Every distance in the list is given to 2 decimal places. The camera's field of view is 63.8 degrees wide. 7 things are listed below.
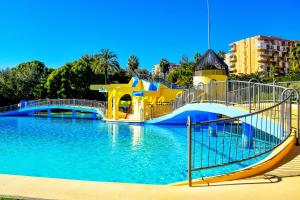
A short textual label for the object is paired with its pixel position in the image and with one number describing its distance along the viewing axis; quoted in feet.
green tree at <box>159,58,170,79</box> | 191.94
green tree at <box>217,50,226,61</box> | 204.27
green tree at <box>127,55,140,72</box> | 193.25
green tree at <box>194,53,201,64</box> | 180.53
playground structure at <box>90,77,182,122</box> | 78.85
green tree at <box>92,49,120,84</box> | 138.06
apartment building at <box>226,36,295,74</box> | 222.39
